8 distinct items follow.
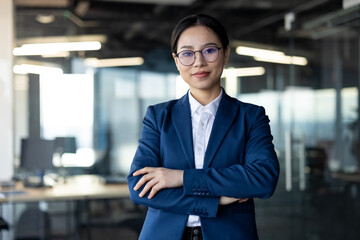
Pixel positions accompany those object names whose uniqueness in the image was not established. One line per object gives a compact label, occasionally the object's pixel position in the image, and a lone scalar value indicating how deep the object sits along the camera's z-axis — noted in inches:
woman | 61.3
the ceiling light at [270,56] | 193.2
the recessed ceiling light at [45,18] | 210.2
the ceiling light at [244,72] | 217.3
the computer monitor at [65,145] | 213.0
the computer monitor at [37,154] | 194.4
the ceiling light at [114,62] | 227.1
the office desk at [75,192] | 180.1
